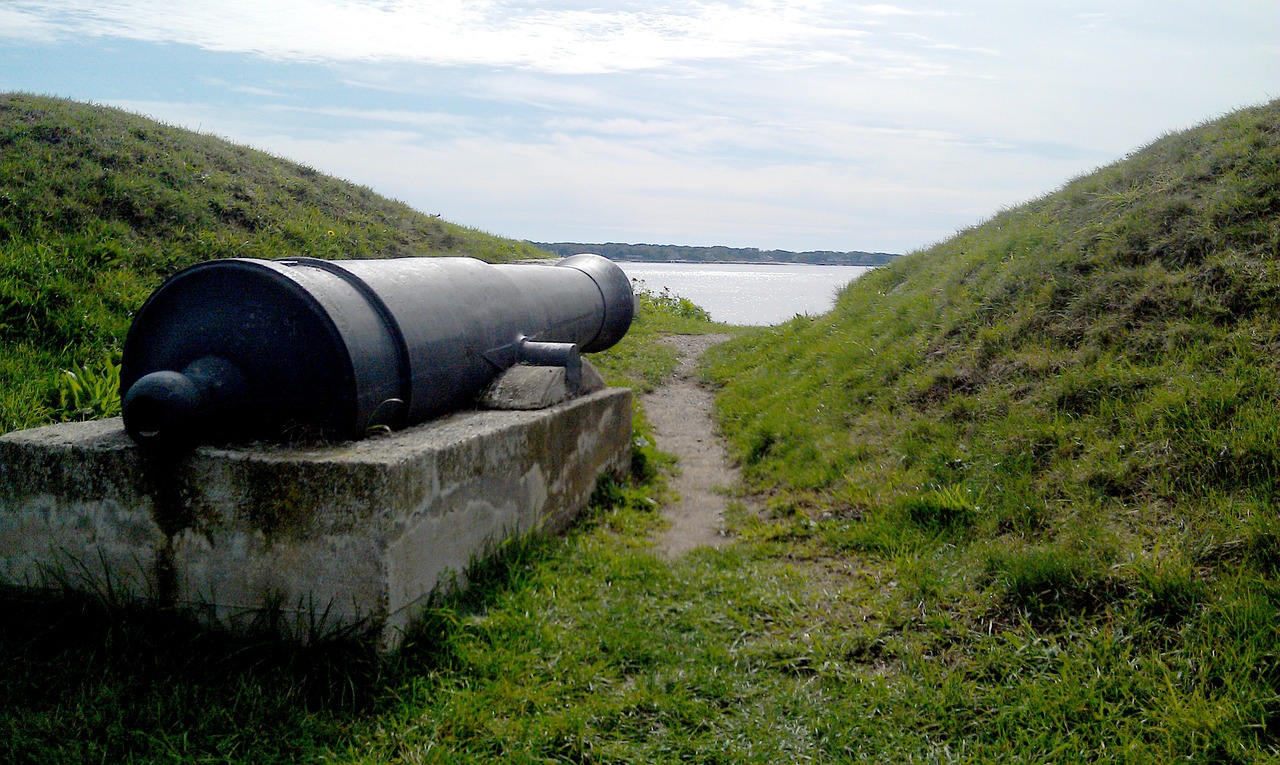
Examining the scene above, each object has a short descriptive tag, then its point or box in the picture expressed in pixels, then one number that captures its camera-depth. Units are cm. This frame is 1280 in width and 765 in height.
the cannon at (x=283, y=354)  313
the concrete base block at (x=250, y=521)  297
